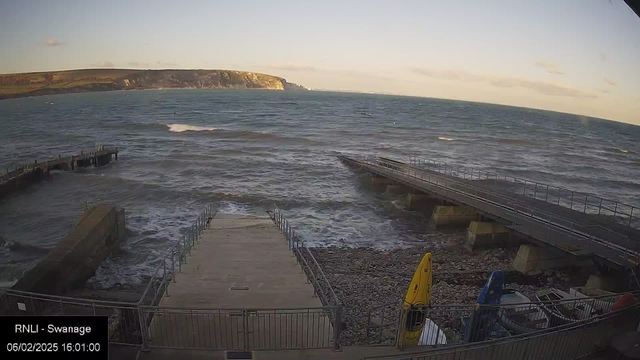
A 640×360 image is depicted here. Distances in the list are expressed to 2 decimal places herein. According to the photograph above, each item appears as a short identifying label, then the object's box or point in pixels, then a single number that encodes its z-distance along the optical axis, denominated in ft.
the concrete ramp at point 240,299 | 24.31
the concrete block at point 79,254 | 41.91
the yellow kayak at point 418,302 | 23.54
